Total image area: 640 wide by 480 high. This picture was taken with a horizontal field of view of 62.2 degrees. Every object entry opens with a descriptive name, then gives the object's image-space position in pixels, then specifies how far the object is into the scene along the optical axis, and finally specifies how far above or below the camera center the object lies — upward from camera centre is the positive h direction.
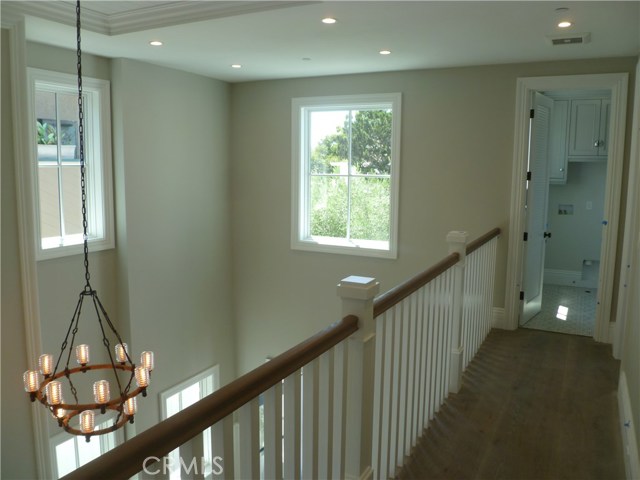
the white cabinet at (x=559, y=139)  6.48 +0.53
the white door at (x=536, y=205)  5.14 -0.23
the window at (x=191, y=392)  5.90 -2.52
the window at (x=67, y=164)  4.66 +0.12
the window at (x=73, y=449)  4.95 -2.65
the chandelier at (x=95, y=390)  2.91 -1.22
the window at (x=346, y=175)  5.90 +0.06
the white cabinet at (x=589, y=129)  6.25 +0.64
